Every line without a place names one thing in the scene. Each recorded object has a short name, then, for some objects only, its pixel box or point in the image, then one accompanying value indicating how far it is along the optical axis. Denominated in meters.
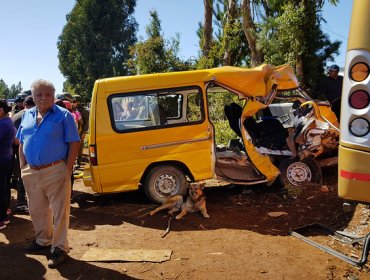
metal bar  3.76
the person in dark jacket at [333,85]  8.52
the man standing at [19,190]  6.18
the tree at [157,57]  18.50
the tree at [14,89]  70.82
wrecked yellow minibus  6.11
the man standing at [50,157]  3.97
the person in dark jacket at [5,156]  5.23
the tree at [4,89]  62.30
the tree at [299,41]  12.32
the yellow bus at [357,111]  2.70
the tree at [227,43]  17.81
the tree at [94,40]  39.81
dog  5.89
